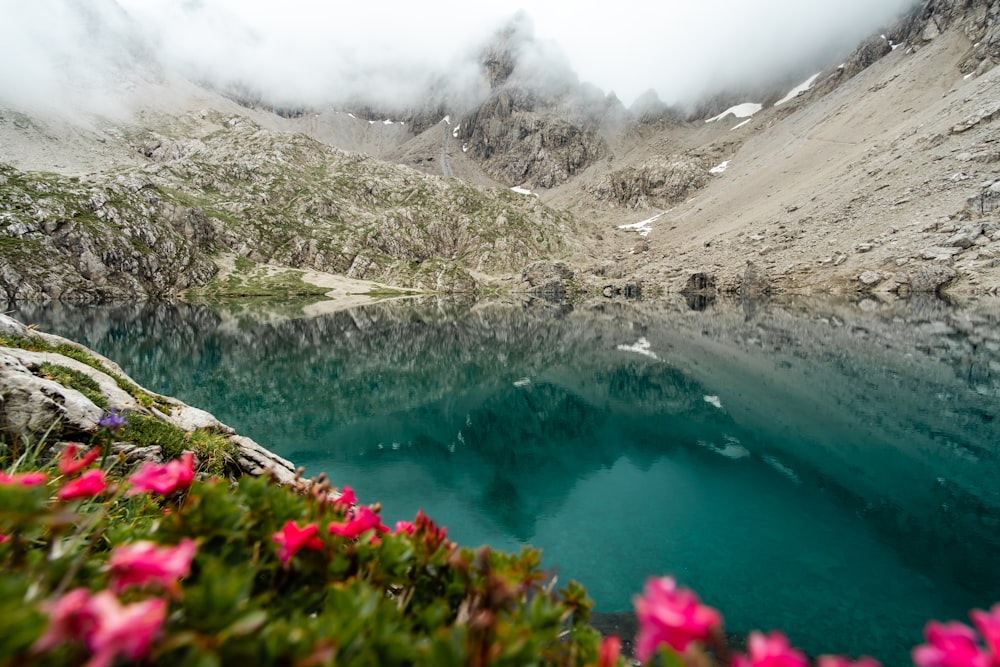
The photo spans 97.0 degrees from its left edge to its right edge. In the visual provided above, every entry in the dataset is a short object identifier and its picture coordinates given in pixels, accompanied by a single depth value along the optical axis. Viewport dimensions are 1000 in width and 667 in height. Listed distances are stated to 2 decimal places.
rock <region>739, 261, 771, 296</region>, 107.75
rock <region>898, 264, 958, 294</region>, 78.38
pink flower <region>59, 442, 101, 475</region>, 2.78
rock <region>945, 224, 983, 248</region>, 77.56
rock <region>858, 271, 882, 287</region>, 87.06
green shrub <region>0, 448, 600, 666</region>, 1.65
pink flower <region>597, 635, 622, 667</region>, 2.12
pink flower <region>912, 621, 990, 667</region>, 1.50
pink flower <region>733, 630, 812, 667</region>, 1.38
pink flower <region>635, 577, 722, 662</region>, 1.46
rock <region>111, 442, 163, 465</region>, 8.97
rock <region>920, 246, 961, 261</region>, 79.31
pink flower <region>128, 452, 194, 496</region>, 2.53
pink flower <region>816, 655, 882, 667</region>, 1.30
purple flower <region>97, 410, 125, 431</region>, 5.59
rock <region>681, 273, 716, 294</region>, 125.02
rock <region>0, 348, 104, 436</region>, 7.63
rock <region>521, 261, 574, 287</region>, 170.25
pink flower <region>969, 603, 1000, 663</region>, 1.54
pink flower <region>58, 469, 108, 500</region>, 2.47
